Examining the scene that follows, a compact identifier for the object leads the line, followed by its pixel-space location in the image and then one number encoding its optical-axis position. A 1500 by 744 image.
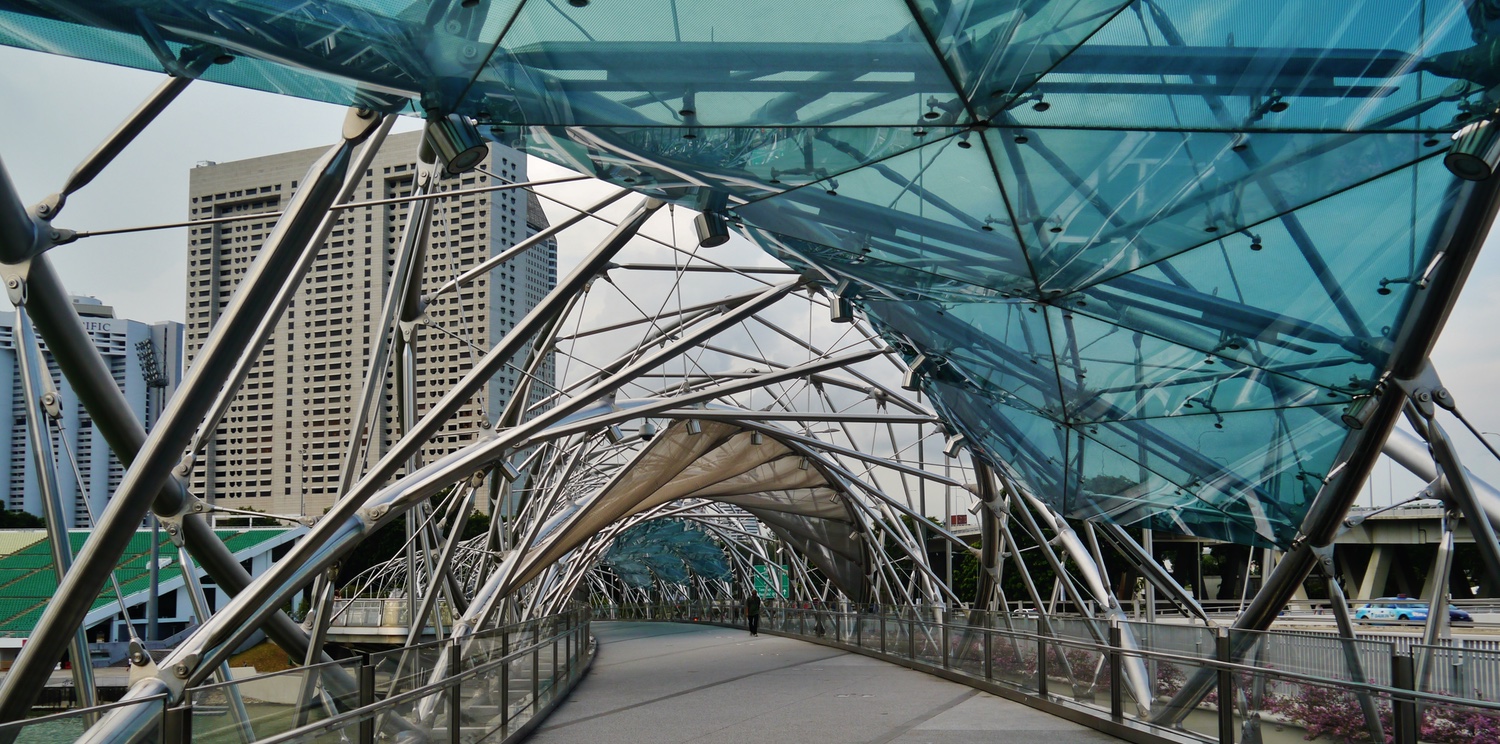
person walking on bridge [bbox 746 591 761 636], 49.28
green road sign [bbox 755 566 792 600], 77.97
